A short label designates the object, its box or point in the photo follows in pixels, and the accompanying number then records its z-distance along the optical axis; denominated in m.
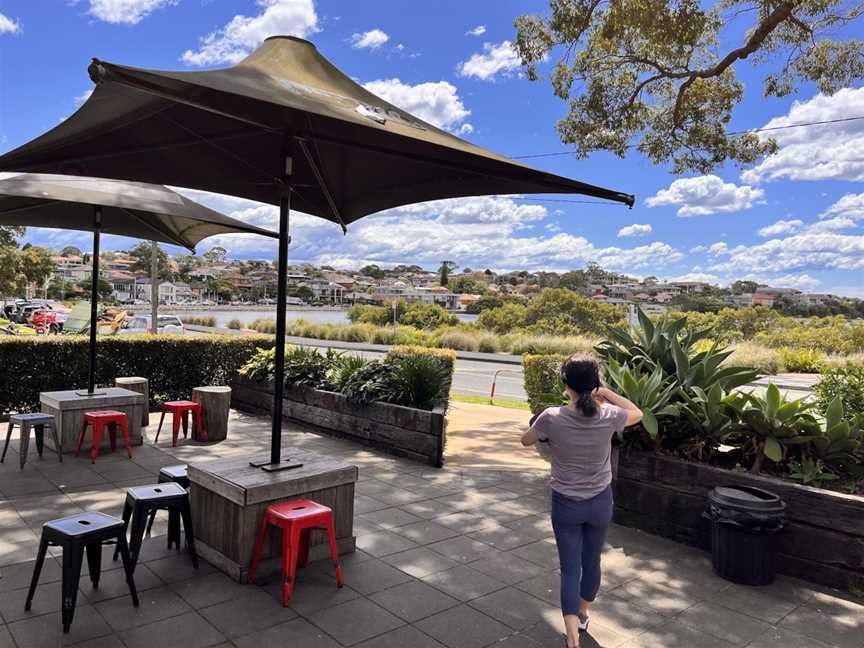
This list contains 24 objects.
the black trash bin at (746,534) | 4.11
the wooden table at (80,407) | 6.91
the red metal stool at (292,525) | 3.58
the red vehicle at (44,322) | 26.32
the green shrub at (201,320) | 47.78
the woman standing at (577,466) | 3.18
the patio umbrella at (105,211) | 6.04
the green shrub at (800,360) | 23.27
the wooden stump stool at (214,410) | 8.02
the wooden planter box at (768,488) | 4.12
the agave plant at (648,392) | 5.09
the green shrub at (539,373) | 11.11
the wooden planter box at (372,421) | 7.21
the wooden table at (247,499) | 3.87
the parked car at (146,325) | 28.11
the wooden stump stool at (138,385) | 8.32
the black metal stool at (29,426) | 6.42
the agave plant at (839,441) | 4.61
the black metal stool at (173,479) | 4.30
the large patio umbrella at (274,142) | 3.24
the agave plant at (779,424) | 4.73
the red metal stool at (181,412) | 7.75
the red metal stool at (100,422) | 6.63
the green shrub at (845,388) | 6.11
